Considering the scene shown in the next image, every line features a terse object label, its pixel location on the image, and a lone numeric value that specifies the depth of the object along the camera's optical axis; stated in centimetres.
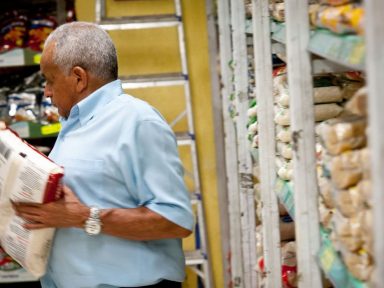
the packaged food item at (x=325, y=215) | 179
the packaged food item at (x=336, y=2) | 163
